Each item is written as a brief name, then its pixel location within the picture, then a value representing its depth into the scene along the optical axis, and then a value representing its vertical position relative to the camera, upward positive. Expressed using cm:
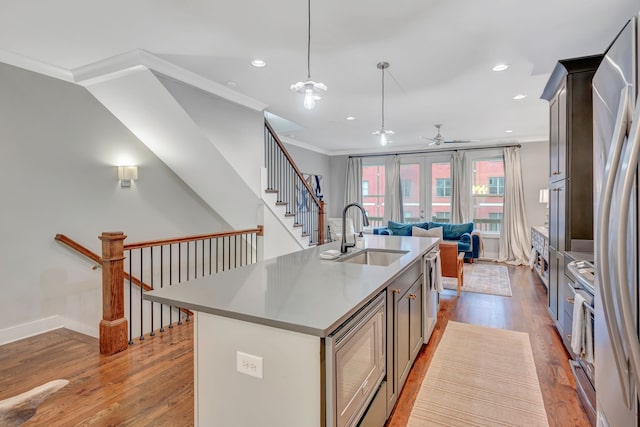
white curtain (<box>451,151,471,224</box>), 803 +51
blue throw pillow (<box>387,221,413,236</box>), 766 -47
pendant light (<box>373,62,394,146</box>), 330 +145
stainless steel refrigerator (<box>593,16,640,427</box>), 80 -7
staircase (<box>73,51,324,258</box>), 344 +91
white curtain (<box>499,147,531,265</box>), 740 -16
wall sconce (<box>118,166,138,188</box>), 414 +42
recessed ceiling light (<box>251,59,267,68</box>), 322 +144
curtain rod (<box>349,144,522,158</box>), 765 +146
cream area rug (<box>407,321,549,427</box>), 214 -133
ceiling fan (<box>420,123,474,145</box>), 579 +123
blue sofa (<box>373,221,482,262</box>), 707 -54
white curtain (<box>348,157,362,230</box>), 926 +69
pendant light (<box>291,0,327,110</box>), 226 +83
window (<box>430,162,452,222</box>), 838 +46
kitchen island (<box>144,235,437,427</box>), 126 -55
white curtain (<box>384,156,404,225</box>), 877 +48
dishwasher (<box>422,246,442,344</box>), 292 -72
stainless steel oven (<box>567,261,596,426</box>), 187 -99
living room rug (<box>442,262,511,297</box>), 522 -125
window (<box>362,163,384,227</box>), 920 +47
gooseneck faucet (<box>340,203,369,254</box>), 265 -25
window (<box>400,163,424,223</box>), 871 +47
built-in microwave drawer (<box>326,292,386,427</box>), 126 -69
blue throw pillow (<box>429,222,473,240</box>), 736 -47
